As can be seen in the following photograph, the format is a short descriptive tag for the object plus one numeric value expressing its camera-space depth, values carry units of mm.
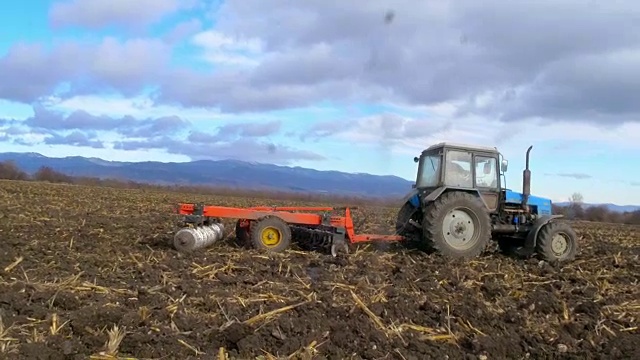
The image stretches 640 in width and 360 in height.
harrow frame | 10523
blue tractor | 10742
